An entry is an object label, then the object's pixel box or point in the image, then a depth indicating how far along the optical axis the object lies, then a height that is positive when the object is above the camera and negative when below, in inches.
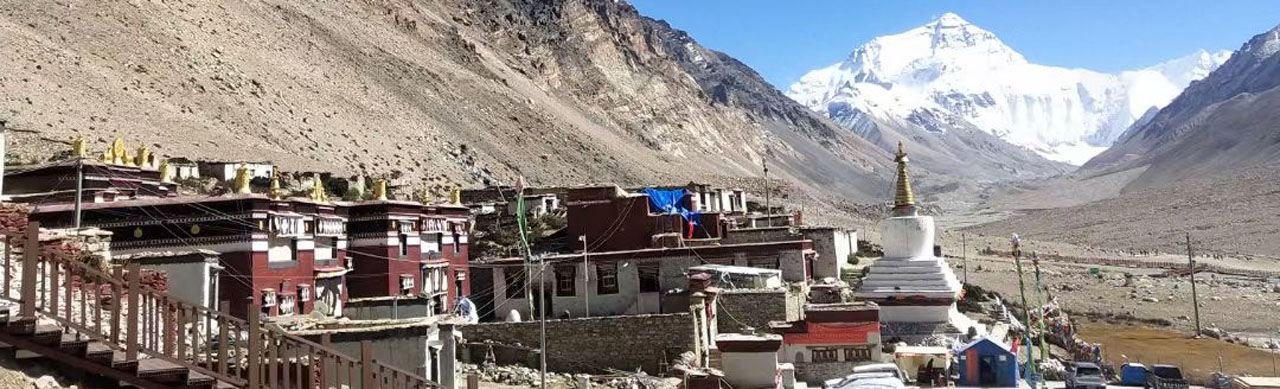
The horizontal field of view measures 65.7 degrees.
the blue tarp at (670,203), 1401.3 +78.8
